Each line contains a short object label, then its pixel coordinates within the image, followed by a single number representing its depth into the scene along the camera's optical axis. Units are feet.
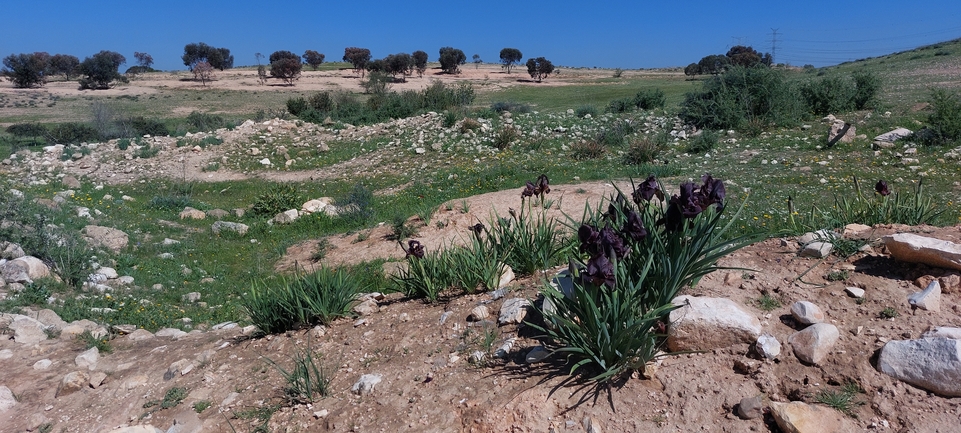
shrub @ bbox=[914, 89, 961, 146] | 36.14
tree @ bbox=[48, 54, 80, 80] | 208.38
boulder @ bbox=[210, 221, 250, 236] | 33.83
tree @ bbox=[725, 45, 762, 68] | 140.77
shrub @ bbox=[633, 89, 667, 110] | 66.69
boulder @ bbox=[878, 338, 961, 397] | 8.18
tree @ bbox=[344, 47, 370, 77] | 221.46
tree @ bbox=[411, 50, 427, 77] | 210.71
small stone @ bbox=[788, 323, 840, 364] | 9.18
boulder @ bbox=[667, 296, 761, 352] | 9.79
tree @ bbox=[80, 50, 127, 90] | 170.94
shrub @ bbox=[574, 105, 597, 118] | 61.31
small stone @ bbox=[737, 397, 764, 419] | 8.57
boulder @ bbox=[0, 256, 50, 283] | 21.16
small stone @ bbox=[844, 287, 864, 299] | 10.68
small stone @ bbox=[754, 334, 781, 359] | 9.41
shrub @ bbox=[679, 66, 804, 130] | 47.98
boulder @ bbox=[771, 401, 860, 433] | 8.06
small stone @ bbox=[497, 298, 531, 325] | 12.19
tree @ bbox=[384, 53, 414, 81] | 189.57
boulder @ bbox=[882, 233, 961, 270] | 10.68
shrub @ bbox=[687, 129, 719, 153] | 43.80
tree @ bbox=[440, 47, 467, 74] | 227.40
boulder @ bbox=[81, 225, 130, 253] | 28.43
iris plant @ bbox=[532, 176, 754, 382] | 9.06
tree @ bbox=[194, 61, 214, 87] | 194.49
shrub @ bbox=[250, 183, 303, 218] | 37.68
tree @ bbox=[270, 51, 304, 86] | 181.88
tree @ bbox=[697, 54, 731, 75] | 173.99
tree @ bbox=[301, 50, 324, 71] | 262.06
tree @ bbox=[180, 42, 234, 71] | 247.09
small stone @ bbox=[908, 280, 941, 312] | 9.98
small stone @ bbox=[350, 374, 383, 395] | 11.12
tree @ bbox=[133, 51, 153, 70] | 278.09
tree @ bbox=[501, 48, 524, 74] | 249.96
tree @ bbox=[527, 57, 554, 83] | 195.93
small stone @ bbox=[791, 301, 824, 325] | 9.91
